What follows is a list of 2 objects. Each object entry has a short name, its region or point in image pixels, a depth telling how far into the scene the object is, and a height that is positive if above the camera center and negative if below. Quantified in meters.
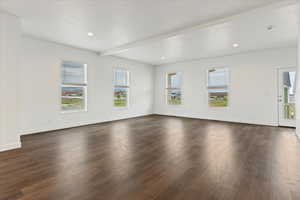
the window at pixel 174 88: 7.83 +0.59
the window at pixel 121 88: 6.71 +0.57
